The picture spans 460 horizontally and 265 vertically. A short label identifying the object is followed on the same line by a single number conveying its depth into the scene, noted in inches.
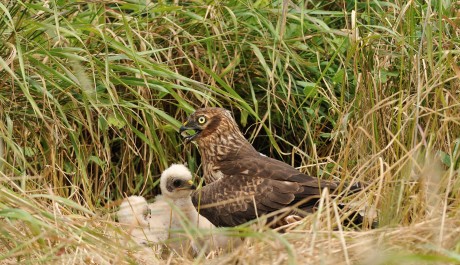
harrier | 439.5
